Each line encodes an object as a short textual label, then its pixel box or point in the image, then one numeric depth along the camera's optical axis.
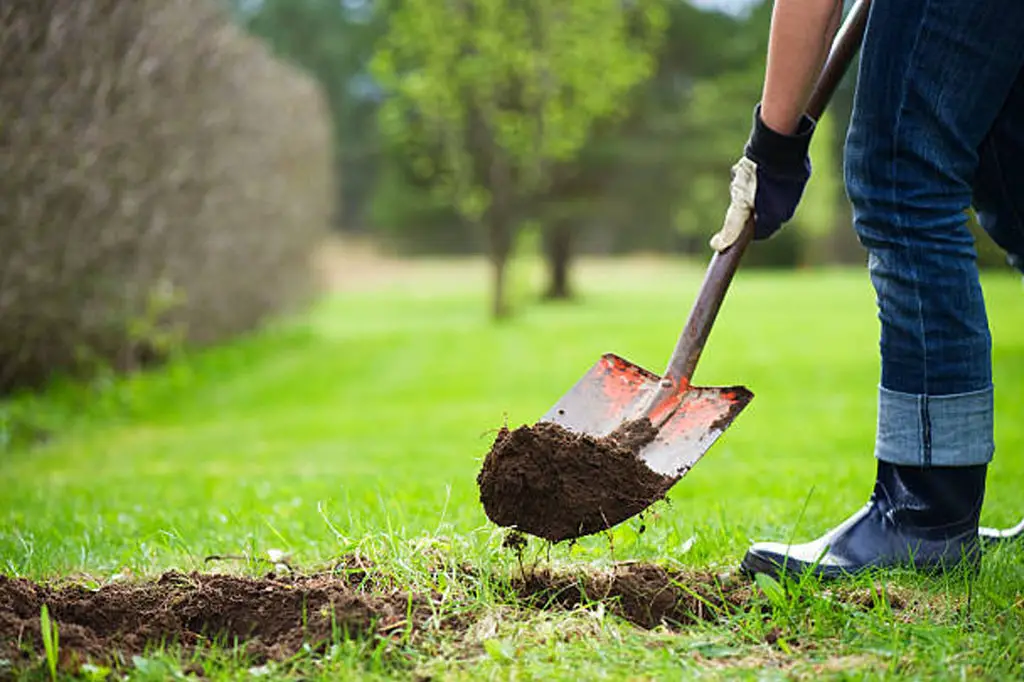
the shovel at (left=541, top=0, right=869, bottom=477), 2.52
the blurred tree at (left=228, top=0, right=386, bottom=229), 43.31
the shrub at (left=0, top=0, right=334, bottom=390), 7.36
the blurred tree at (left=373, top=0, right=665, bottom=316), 19.20
